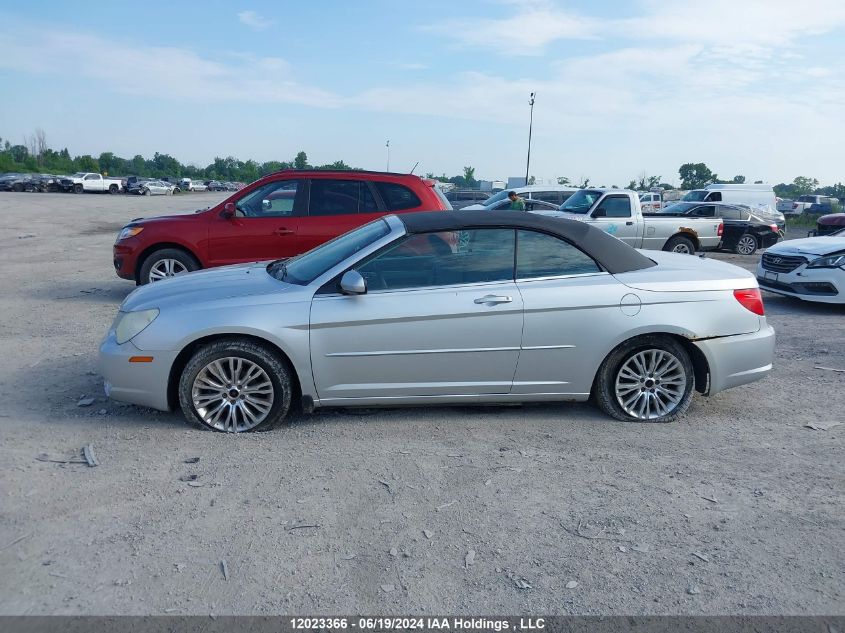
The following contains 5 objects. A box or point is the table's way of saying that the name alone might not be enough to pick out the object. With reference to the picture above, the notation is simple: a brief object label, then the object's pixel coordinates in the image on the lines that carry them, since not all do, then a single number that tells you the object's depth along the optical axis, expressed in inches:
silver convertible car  193.6
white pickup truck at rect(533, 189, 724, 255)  627.5
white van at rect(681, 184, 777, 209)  1231.5
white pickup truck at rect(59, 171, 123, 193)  2273.6
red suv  366.3
